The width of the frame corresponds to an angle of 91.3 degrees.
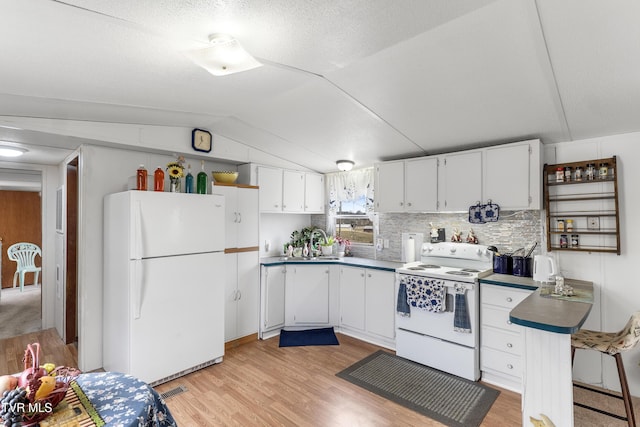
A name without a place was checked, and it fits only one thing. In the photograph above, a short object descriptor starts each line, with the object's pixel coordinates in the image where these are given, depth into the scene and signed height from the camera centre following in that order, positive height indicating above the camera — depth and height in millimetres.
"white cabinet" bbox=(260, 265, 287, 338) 3908 -1053
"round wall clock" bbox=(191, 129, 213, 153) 3421 +846
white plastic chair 6238 -801
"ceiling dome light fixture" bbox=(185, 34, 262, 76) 1529 +809
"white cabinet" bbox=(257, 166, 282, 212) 4059 +365
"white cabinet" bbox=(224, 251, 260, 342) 3648 -951
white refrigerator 2691 -622
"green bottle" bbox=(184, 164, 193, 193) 3176 +343
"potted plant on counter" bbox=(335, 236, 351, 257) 4566 -467
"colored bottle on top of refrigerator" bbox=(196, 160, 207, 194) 3268 +354
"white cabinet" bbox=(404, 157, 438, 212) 3480 +346
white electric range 2885 -990
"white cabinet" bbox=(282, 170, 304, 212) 4328 +347
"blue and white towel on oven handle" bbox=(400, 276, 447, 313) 3014 -778
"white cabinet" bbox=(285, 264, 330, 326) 4062 -1043
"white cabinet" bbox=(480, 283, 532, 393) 2699 -1106
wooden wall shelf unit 2658 +59
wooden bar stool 1863 -838
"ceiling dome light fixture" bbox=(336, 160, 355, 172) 4072 +666
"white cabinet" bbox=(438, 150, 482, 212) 3166 +351
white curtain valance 4434 +421
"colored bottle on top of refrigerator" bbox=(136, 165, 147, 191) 2887 +339
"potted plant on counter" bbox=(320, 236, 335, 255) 4523 -458
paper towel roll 3840 -435
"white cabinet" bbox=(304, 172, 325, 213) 4629 +346
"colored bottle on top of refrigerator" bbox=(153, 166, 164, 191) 2959 +348
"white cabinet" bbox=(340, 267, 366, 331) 3830 -1036
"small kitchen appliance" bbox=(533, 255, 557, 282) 2643 -467
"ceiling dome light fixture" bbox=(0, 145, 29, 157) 3161 +700
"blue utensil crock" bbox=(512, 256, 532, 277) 2957 -493
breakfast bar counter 1564 -767
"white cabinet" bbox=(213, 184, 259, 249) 3662 +11
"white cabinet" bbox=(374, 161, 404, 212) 3748 +347
